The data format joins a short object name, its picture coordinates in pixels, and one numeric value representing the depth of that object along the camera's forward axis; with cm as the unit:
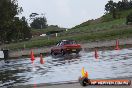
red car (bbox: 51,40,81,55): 4309
